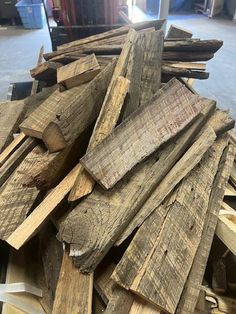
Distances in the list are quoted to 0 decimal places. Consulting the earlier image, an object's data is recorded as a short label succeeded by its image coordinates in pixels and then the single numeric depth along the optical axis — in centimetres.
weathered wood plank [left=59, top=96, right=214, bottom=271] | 75
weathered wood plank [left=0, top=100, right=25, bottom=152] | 126
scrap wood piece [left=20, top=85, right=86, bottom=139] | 107
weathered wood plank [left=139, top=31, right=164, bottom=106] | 120
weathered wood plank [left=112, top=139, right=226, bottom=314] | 68
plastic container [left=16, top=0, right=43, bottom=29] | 452
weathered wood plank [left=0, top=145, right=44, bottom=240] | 85
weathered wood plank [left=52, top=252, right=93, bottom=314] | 74
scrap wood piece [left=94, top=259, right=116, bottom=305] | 79
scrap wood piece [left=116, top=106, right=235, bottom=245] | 81
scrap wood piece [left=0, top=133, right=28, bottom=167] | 111
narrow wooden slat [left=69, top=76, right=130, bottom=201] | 87
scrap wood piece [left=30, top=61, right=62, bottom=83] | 152
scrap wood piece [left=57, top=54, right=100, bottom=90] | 127
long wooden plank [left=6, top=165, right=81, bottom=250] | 79
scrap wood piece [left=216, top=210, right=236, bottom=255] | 86
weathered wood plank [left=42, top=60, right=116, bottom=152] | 95
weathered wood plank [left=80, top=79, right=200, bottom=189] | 87
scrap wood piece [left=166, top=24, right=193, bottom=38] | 175
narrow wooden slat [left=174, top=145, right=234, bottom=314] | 73
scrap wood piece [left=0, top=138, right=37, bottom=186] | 102
